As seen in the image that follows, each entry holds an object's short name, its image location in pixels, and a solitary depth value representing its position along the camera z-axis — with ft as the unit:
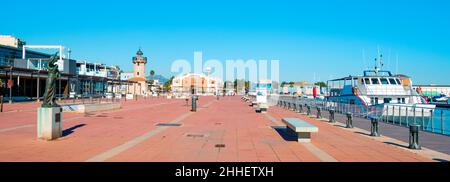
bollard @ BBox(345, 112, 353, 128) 52.60
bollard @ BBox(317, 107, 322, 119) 71.77
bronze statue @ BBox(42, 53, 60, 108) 35.54
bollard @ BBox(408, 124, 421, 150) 32.71
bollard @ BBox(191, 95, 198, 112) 89.30
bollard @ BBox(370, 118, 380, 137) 42.54
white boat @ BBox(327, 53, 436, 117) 102.32
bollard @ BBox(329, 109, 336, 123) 61.92
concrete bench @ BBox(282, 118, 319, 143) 35.37
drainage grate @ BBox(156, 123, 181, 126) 54.03
